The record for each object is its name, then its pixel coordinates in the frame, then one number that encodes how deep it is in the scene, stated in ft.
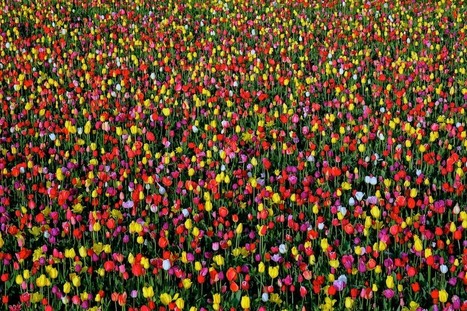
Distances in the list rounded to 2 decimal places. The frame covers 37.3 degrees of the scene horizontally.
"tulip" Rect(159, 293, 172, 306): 12.10
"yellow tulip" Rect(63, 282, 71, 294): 12.55
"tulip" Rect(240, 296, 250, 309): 11.54
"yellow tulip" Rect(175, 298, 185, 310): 11.78
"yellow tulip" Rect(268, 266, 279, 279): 12.83
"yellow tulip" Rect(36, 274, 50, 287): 12.37
